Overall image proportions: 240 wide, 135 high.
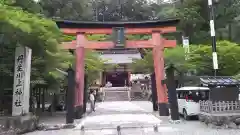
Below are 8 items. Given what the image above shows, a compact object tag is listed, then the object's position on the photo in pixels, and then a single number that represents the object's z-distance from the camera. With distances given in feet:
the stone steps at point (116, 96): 81.55
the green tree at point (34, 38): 22.08
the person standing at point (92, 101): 46.13
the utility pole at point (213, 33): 29.57
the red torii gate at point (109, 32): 39.71
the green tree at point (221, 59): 49.67
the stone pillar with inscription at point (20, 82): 25.70
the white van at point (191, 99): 32.58
